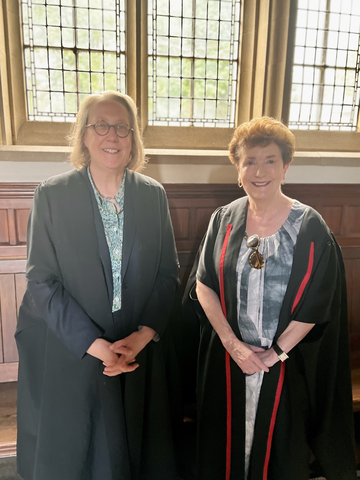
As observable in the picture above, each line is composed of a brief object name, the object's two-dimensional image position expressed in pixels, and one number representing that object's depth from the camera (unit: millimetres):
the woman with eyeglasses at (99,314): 1306
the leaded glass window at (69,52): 2320
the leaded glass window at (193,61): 2488
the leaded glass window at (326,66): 2664
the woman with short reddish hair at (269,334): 1356
